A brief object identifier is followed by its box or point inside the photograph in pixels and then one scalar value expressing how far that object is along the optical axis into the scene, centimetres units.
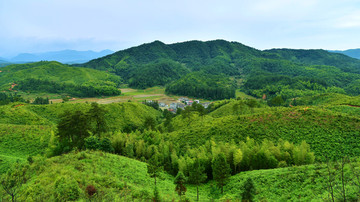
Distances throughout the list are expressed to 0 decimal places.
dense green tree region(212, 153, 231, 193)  2514
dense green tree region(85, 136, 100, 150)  3209
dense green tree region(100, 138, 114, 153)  3354
